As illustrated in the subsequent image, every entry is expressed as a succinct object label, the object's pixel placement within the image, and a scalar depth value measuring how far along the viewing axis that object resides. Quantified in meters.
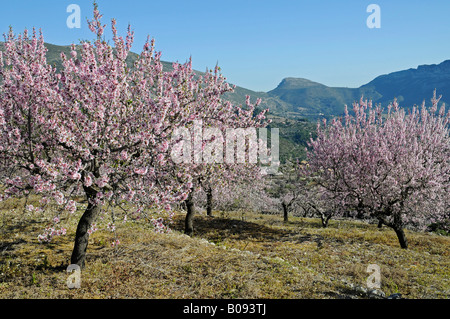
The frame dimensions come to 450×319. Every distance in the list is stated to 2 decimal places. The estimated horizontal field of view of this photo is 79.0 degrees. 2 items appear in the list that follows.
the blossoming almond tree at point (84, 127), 7.26
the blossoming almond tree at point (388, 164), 16.80
